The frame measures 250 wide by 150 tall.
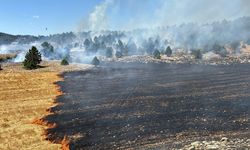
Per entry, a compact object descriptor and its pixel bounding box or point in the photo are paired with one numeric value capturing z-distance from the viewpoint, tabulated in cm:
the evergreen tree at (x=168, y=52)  8629
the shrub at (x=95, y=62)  6659
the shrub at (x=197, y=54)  7908
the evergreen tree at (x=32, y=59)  5313
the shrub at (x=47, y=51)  8419
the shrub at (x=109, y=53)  9251
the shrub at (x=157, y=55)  8108
